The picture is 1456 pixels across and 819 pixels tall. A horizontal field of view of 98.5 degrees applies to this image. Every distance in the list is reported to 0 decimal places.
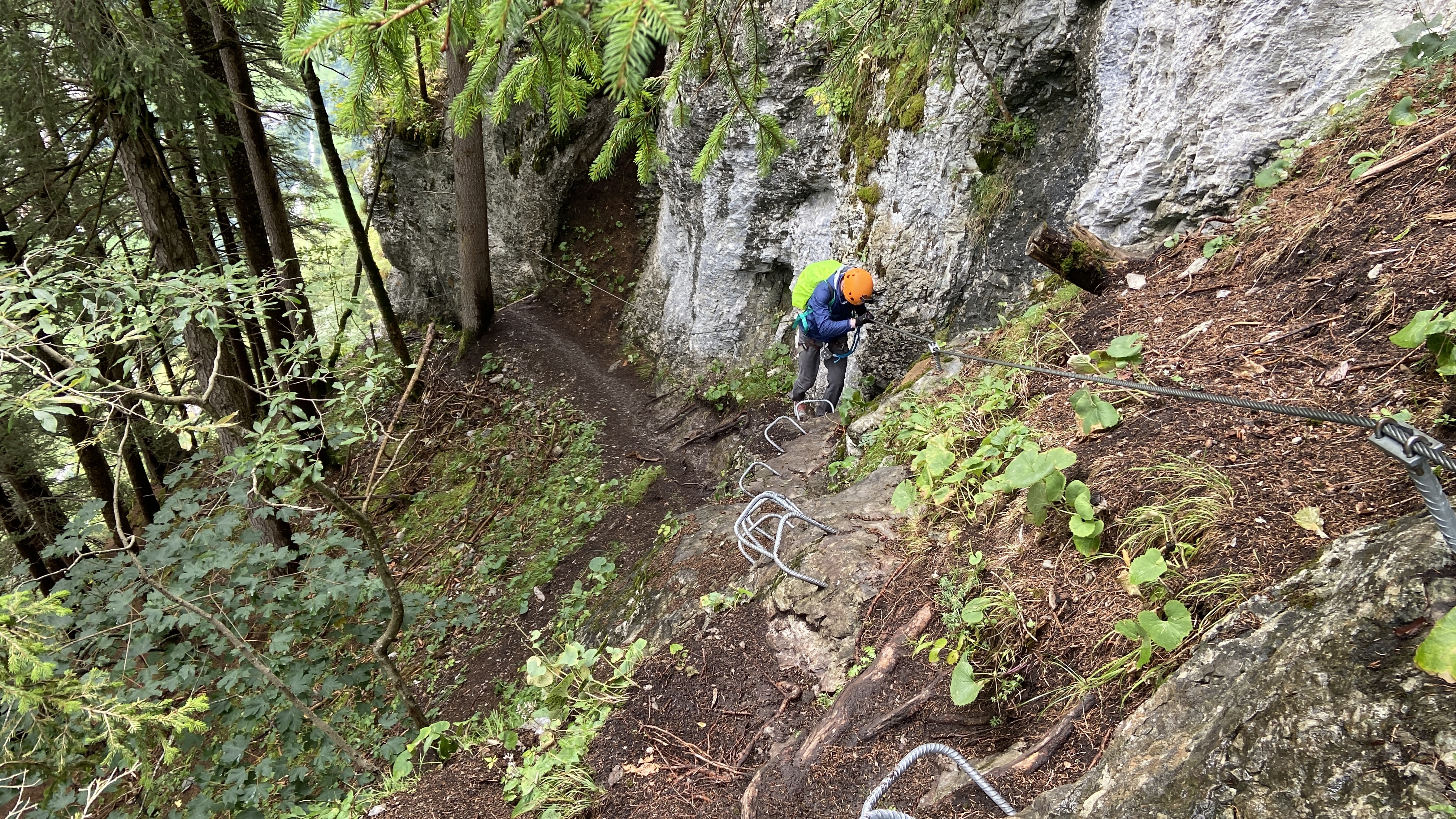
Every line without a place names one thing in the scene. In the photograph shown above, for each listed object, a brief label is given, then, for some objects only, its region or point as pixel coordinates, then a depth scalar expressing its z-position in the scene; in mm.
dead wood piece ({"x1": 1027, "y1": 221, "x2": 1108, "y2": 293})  4383
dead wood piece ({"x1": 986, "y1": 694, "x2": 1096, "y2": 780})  2057
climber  6039
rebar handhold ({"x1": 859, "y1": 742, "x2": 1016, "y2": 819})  1979
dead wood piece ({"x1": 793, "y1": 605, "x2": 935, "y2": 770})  2668
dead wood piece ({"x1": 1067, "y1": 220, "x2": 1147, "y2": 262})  4539
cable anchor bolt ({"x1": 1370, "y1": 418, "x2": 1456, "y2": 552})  1390
